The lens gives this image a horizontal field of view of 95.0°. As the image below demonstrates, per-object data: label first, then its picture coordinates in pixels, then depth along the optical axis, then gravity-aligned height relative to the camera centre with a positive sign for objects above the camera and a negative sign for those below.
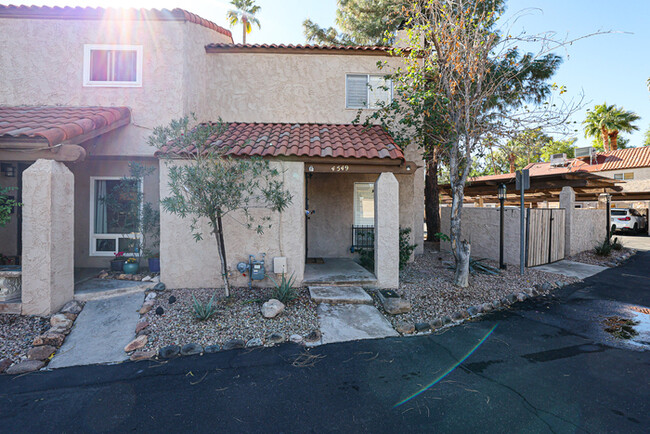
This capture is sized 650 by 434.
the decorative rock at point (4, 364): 4.08 -2.15
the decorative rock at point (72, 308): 5.46 -1.80
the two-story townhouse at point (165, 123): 5.54 +2.07
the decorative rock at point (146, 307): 5.60 -1.84
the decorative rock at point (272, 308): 5.35 -1.75
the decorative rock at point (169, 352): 4.39 -2.08
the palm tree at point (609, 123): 28.03 +9.12
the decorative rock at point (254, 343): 4.64 -2.05
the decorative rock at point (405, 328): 5.11 -1.98
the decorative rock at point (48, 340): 4.61 -2.02
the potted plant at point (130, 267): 7.06 -1.33
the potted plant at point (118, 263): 7.31 -1.29
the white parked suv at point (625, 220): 21.89 -0.26
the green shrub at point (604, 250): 11.39 -1.30
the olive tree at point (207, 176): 5.24 +0.64
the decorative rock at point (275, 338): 4.76 -2.02
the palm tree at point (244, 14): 18.64 +12.45
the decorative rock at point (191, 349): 4.45 -2.07
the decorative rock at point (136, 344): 4.52 -2.05
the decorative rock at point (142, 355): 4.32 -2.11
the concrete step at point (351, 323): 4.89 -1.94
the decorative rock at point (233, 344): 4.60 -2.05
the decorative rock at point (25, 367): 4.05 -2.17
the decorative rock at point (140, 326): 5.04 -1.97
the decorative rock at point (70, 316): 5.32 -1.90
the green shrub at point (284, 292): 5.90 -1.61
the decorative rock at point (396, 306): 5.73 -1.78
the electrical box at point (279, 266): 6.62 -1.19
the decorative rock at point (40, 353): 4.34 -2.11
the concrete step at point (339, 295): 6.03 -1.70
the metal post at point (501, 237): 8.99 -0.69
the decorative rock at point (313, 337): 4.77 -2.00
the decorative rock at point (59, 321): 5.08 -1.92
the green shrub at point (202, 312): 5.22 -1.77
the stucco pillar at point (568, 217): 11.05 -0.05
